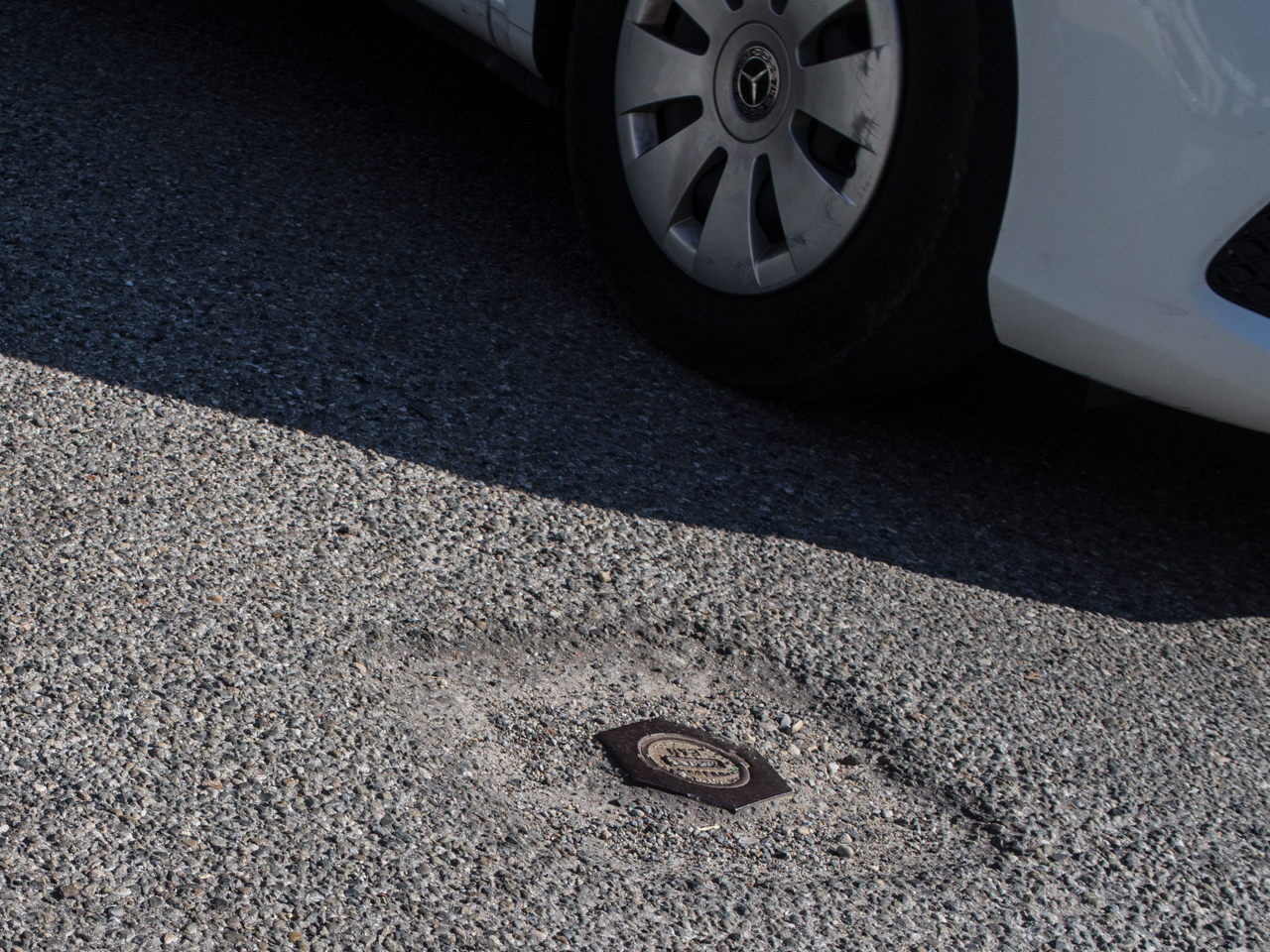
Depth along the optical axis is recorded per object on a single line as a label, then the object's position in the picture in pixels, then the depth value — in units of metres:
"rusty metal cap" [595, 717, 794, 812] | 2.74
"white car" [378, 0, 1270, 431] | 2.87
